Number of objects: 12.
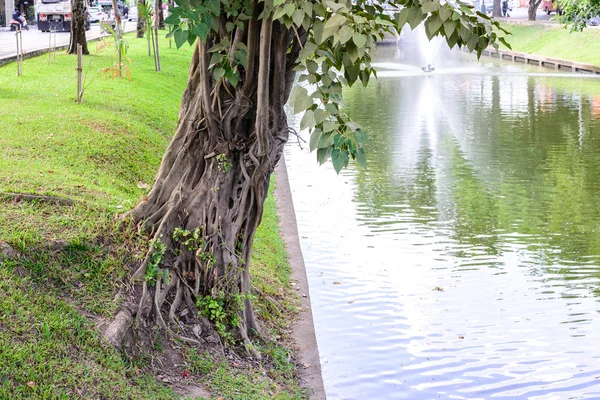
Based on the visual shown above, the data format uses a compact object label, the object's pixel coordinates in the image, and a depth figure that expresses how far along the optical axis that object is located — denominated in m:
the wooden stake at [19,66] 16.53
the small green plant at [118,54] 17.02
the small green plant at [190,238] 6.12
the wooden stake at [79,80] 12.88
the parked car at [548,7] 64.41
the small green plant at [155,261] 5.89
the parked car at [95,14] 48.52
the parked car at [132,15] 60.68
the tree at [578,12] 29.58
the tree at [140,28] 34.54
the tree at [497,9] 54.81
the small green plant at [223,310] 6.22
